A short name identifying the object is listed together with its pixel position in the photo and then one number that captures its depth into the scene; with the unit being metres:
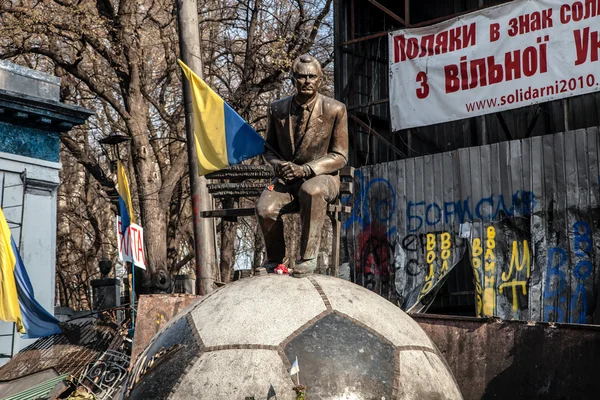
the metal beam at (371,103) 15.34
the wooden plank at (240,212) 5.63
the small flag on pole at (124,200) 15.44
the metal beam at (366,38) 15.58
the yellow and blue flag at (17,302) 12.92
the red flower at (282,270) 4.79
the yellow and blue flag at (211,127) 9.77
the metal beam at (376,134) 15.38
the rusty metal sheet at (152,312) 9.24
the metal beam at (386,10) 15.64
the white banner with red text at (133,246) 14.82
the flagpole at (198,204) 10.38
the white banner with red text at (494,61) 13.10
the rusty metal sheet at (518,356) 6.47
